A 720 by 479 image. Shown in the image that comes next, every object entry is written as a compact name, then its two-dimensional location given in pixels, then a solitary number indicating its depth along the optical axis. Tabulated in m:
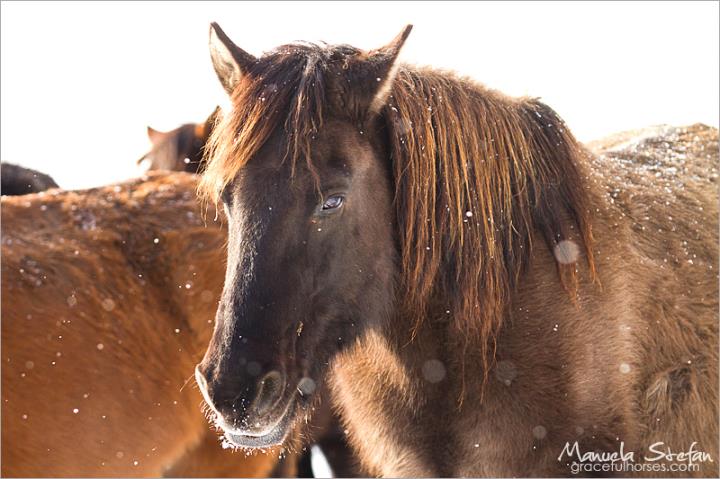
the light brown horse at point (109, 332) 6.80
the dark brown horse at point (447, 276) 4.93
